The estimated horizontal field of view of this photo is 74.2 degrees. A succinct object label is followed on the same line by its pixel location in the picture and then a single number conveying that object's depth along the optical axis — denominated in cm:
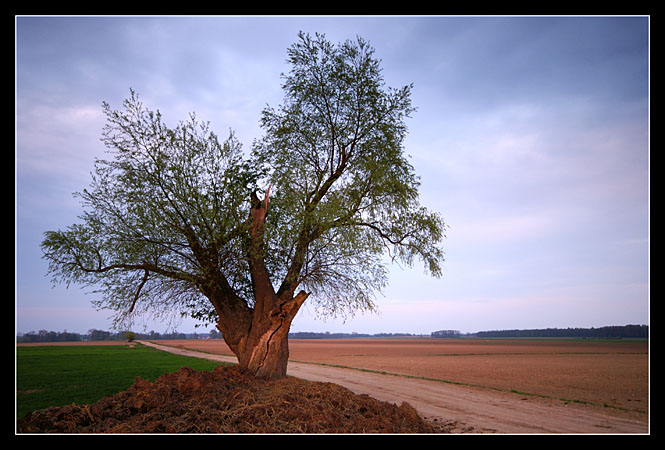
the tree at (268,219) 1352
